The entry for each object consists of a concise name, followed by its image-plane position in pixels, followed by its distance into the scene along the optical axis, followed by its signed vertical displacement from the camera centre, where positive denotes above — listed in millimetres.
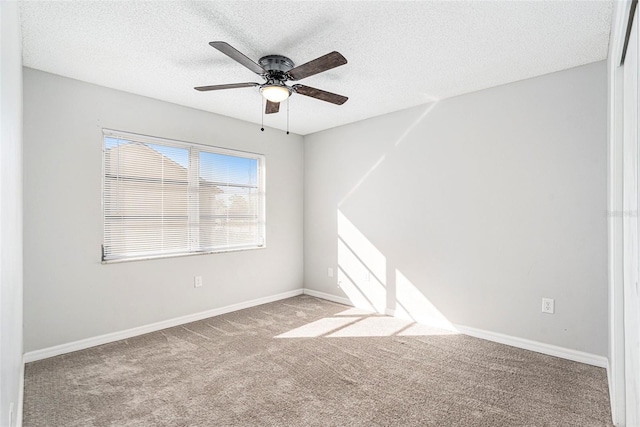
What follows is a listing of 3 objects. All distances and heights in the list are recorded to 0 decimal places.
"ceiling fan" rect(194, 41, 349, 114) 2205 +1015
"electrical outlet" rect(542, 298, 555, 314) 3029 -833
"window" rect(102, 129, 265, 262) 3447 +197
